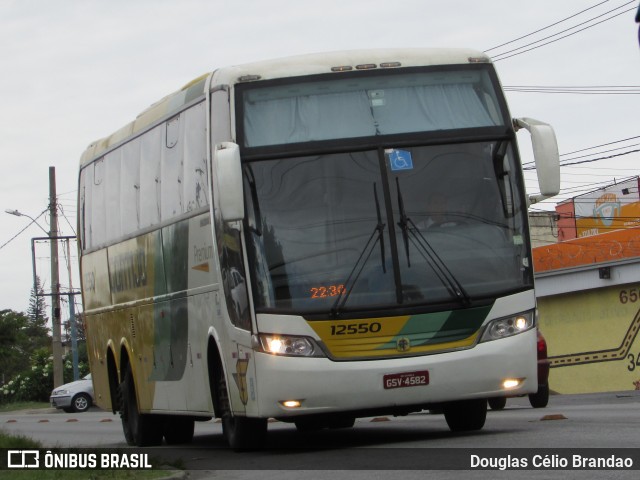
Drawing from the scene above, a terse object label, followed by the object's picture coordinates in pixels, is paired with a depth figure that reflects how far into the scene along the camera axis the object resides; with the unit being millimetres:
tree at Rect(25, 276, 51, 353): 132500
